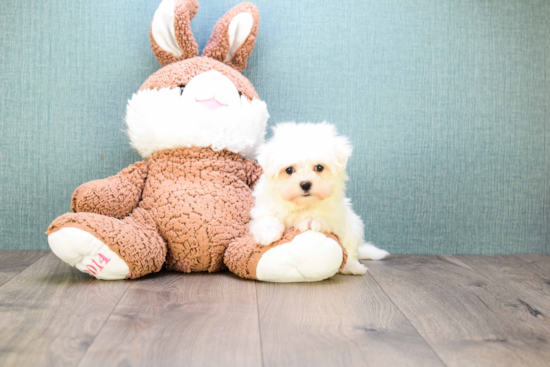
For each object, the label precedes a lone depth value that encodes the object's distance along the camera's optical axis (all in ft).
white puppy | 3.67
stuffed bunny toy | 3.75
